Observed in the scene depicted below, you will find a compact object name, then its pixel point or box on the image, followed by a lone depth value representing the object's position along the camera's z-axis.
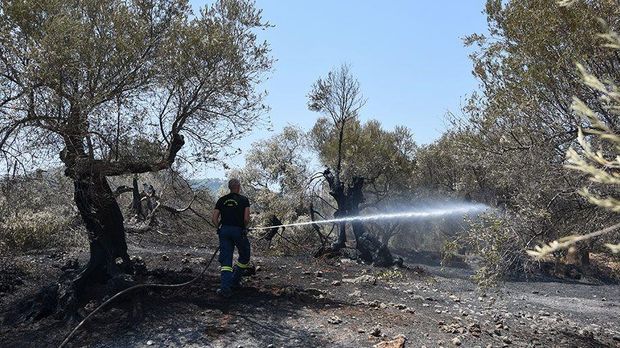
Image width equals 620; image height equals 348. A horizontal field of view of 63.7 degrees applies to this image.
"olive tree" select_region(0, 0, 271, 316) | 7.41
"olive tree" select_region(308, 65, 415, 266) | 19.81
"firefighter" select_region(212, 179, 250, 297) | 9.47
